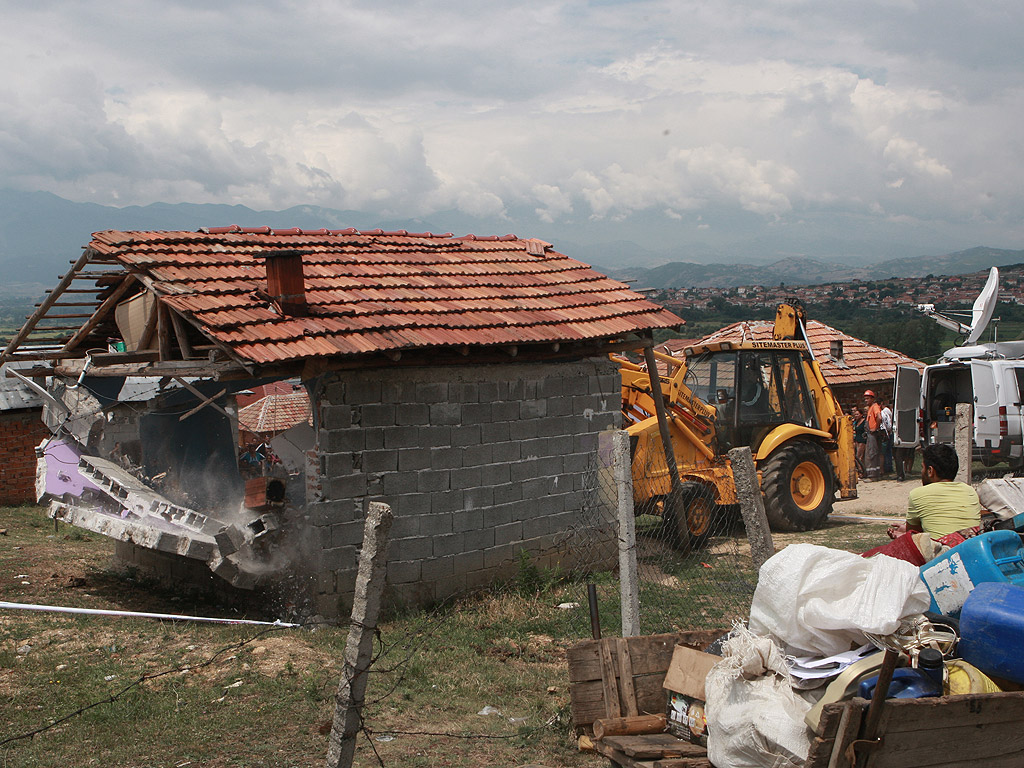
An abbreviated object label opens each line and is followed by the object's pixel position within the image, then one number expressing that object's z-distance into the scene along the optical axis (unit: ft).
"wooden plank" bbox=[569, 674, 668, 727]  15.61
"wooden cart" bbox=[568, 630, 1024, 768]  11.39
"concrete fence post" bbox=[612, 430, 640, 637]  18.13
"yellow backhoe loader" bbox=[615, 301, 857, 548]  35.86
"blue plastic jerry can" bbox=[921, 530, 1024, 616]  14.99
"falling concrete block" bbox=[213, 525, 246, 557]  24.30
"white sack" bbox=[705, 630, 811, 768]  12.39
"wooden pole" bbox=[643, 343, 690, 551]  32.50
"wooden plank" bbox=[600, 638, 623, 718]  15.44
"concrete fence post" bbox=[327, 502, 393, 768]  12.30
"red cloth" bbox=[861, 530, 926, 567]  18.70
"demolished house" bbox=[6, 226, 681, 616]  25.00
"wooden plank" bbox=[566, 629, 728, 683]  15.64
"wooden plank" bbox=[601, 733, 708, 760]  13.97
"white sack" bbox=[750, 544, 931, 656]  12.89
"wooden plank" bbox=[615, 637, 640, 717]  15.47
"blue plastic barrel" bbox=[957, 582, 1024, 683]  12.46
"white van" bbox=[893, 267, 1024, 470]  51.57
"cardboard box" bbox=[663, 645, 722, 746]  14.44
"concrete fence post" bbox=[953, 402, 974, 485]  28.40
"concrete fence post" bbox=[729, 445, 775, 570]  17.10
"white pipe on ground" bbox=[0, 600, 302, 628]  25.09
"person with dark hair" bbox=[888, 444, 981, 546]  19.90
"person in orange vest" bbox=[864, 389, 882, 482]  61.52
